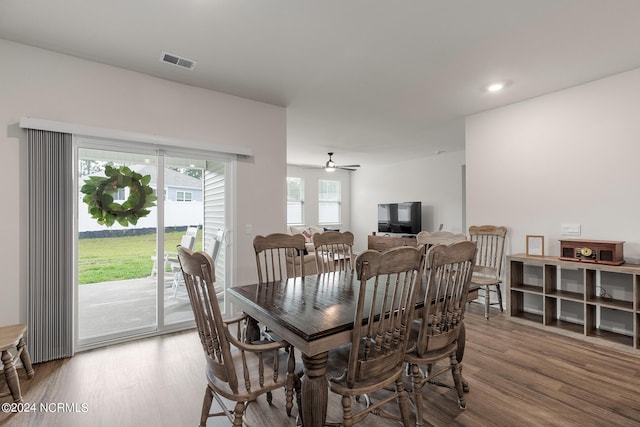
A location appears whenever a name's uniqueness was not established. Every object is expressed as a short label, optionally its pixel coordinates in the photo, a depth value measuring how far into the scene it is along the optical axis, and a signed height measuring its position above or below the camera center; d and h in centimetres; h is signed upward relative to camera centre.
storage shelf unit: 294 -88
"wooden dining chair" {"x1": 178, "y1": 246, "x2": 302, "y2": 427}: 138 -72
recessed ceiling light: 334 +141
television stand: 747 -72
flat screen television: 743 -10
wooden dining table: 140 -54
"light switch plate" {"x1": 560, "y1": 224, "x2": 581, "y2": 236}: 340 -18
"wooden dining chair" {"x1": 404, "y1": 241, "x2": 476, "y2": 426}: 170 -58
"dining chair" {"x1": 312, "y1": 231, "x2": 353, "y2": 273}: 292 -33
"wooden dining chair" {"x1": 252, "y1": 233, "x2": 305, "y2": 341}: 249 -26
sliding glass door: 296 -20
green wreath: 297 +17
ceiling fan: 702 +112
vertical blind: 255 -28
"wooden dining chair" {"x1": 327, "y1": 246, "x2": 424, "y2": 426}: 139 -63
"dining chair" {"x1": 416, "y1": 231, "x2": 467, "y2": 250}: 366 -30
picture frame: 360 -39
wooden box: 292 -38
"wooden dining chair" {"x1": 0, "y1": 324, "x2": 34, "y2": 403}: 202 -98
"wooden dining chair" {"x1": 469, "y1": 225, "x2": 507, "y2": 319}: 390 -54
